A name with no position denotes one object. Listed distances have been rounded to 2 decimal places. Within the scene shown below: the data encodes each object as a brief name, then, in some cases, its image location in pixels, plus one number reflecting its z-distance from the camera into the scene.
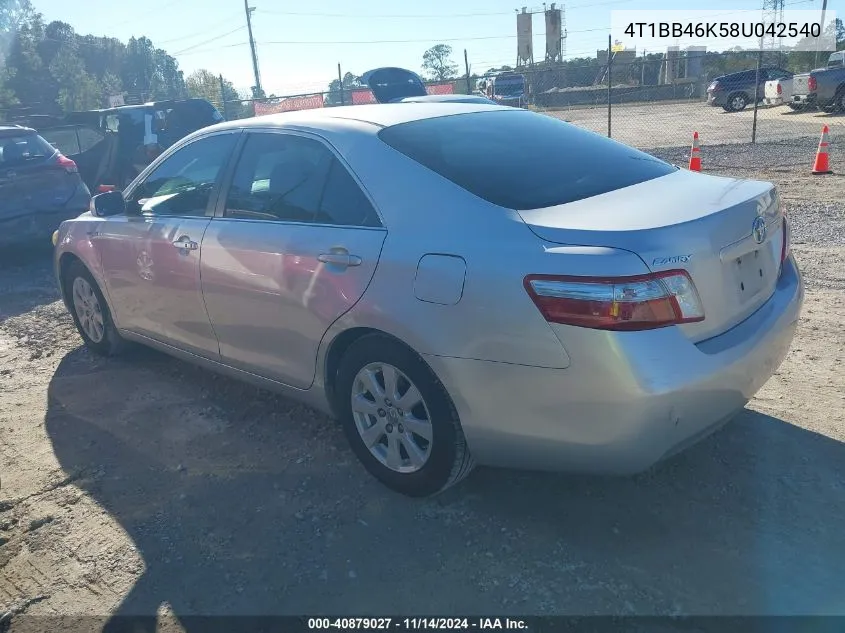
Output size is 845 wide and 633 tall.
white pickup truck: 25.53
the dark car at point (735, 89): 27.92
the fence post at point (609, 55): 14.40
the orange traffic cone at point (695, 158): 11.66
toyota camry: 2.44
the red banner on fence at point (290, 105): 20.67
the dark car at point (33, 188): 8.34
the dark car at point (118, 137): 11.55
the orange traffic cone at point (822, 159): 11.09
